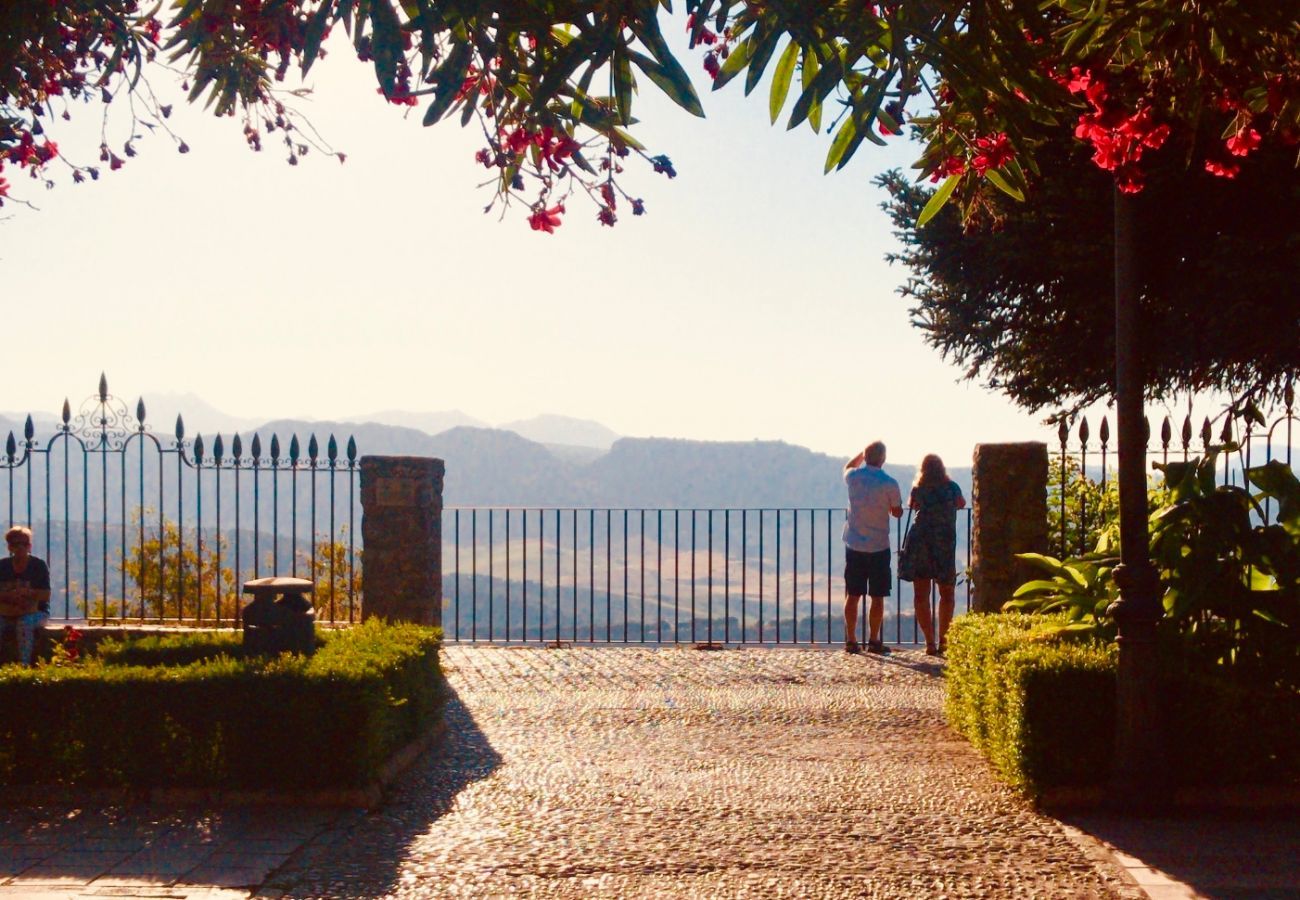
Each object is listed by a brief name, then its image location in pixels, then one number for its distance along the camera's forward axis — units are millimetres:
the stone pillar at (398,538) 10438
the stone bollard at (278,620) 7352
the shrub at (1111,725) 5758
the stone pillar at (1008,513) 10172
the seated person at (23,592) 9148
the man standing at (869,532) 10969
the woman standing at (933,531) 10891
